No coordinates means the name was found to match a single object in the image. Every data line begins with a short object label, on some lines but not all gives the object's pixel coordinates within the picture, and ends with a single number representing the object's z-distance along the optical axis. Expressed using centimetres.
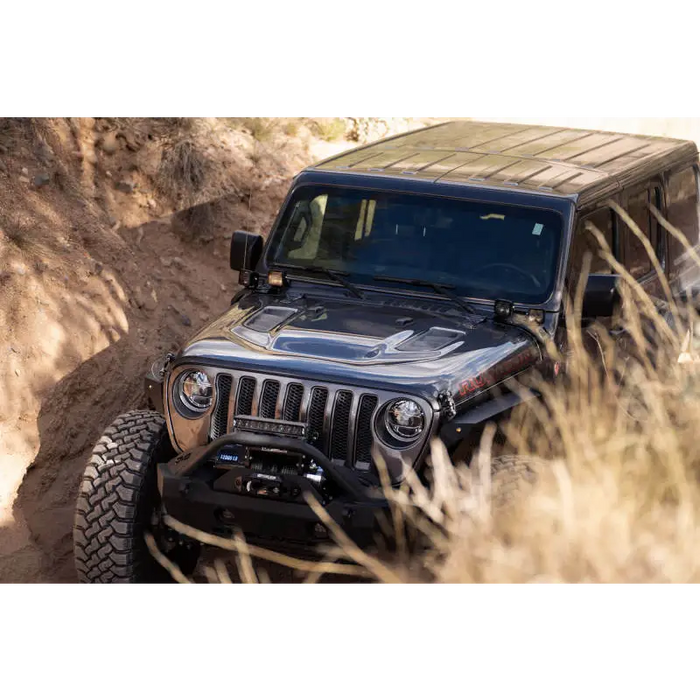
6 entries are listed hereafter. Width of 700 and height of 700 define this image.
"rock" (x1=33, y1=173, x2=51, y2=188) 1498
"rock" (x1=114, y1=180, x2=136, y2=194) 1728
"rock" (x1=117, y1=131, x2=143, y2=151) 1777
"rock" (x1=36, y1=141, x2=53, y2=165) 1541
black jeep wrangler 909
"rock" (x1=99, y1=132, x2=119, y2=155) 1741
